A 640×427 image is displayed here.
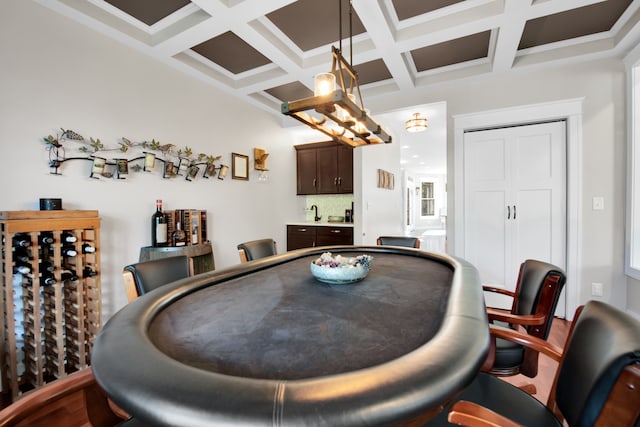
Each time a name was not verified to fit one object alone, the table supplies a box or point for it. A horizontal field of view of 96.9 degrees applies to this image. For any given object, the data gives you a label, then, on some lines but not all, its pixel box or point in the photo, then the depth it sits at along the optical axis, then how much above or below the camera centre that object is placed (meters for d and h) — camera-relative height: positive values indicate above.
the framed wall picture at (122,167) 2.50 +0.40
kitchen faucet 5.08 -0.02
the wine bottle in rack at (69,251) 1.95 -0.26
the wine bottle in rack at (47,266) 1.89 -0.35
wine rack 1.74 -0.56
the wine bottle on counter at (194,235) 3.03 -0.25
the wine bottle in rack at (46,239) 1.84 -0.17
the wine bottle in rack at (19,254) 1.82 -0.26
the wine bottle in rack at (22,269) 1.77 -0.35
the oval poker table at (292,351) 0.47 -0.35
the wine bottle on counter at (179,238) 2.85 -0.26
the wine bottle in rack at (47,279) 1.88 -0.44
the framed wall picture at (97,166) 2.33 +0.39
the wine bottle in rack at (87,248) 2.03 -0.26
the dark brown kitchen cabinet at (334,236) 4.24 -0.38
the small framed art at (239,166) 3.70 +0.60
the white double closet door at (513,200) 2.94 +0.10
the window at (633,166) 2.51 +0.37
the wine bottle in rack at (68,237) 1.94 -0.17
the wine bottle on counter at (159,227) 2.71 -0.14
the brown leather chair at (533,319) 1.31 -0.53
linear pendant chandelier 1.54 +0.61
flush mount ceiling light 4.43 +1.37
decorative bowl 1.37 -0.30
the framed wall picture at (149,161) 2.70 +0.49
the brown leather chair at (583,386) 0.62 -0.46
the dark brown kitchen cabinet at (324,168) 4.62 +0.70
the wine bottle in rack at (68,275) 1.95 -0.43
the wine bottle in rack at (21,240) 1.78 -0.17
